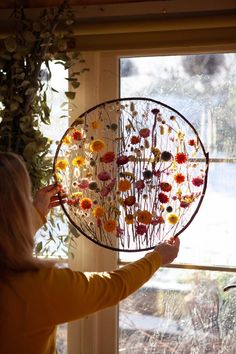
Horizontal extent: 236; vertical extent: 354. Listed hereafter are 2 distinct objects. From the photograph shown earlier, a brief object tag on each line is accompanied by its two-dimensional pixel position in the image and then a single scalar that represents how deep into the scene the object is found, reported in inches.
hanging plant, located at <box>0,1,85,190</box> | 59.5
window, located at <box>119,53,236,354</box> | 63.3
